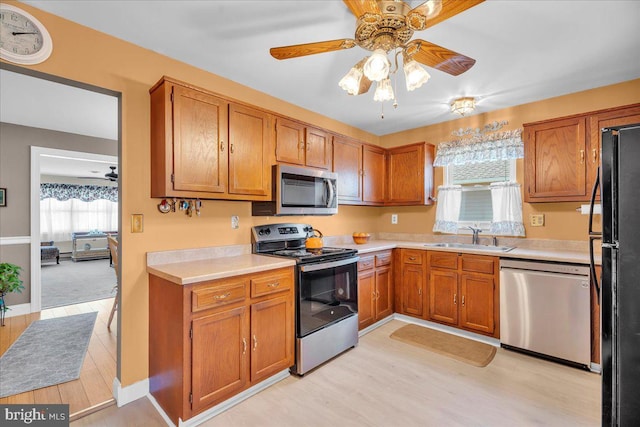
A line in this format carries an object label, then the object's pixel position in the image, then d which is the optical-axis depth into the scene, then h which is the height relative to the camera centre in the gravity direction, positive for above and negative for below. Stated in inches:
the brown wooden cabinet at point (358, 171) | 134.6 +21.0
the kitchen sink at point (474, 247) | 120.6 -15.1
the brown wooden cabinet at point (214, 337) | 69.2 -32.0
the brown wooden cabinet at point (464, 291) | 114.0 -32.0
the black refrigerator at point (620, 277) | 53.3 -12.2
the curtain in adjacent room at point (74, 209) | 345.4 +8.4
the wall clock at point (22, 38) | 65.4 +41.1
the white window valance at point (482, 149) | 125.9 +29.4
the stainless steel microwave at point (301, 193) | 104.4 +8.1
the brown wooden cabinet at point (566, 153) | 101.6 +21.8
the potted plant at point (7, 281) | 133.2 -29.5
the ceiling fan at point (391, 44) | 53.9 +36.0
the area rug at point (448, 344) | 104.2 -50.7
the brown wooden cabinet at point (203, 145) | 80.0 +20.8
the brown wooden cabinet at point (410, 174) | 146.9 +20.1
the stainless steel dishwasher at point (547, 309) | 94.5 -33.1
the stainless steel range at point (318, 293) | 93.1 -27.3
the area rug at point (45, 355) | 88.7 -49.9
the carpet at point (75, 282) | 180.4 -50.6
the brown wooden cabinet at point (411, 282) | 133.0 -32.0
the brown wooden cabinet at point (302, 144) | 109.5 +27.9
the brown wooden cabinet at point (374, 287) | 122.3 -32.4
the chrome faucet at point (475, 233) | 134.1 -9.2
